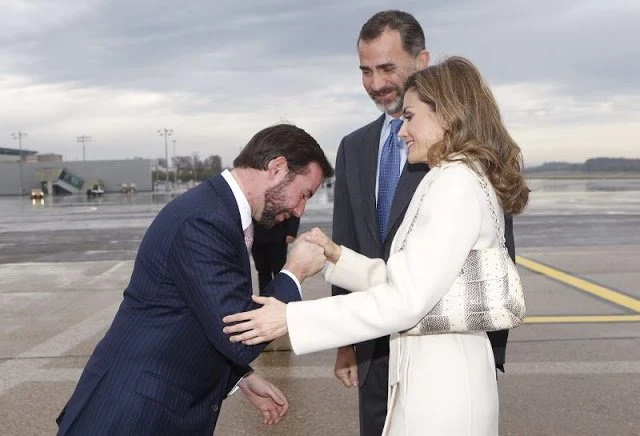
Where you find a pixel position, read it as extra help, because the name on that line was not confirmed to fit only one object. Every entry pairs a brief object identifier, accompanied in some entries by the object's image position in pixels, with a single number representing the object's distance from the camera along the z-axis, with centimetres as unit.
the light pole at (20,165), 8681
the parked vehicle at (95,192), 6894
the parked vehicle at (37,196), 6149
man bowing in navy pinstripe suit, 214
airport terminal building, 9406
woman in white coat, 209
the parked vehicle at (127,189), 7994
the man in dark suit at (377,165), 317
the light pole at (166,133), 11474
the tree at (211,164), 13562
